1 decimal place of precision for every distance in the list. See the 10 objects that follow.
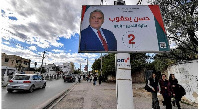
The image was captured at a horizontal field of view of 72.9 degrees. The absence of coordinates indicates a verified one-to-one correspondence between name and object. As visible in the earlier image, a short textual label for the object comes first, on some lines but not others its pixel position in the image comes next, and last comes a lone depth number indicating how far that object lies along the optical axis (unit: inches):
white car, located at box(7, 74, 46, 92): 412.2
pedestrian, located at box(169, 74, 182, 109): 229.0
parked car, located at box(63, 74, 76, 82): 1048.2
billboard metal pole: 135.9
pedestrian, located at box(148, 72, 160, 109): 220.8
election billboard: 145.0
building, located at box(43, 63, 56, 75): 3175.7
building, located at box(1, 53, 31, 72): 1656.7
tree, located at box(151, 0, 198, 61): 273.7
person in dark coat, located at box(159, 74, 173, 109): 206.1
